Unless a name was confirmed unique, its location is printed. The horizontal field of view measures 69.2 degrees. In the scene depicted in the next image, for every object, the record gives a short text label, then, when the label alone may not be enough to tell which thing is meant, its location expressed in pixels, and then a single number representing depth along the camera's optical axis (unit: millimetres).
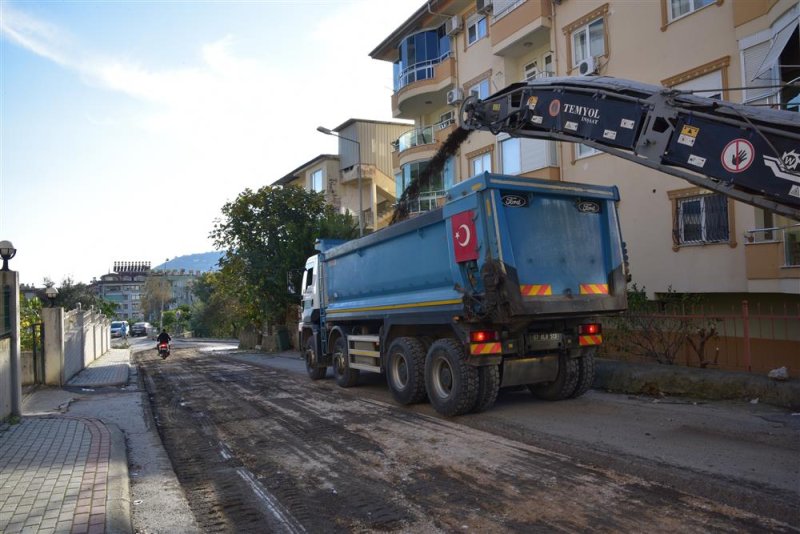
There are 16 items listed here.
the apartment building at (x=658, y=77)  12352
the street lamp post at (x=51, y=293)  17272
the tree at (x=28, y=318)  14991
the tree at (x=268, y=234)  29922
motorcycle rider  27172
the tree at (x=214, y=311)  33062
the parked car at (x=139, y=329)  77000
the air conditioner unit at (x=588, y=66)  16688
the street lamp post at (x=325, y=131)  24309
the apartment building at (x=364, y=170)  38625
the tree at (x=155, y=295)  91688
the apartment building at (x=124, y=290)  141750
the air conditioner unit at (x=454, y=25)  24130
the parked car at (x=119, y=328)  61150
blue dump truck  8070
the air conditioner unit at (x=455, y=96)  22875
